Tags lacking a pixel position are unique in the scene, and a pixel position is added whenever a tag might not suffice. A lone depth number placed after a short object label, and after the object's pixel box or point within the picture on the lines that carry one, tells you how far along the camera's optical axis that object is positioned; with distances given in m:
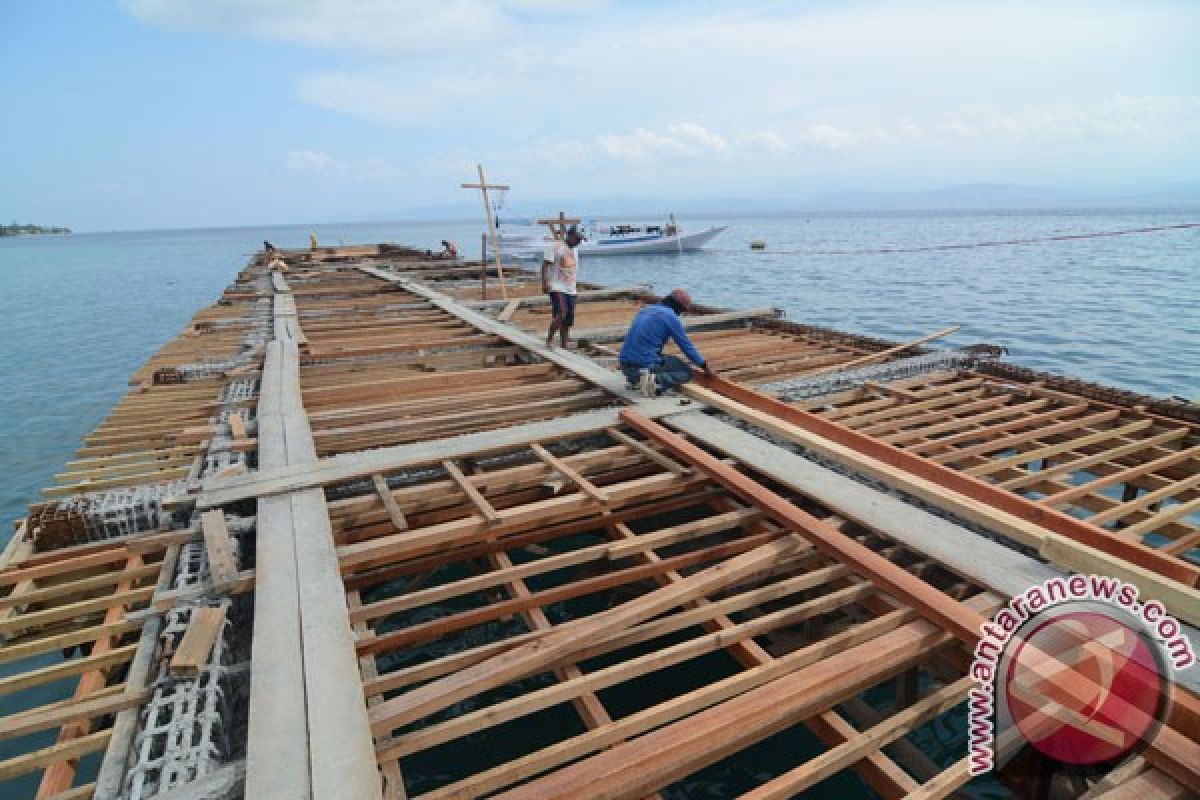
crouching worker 7.41
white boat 55.91
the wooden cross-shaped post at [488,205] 15.29
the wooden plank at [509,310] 13.39
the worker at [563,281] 9.80
